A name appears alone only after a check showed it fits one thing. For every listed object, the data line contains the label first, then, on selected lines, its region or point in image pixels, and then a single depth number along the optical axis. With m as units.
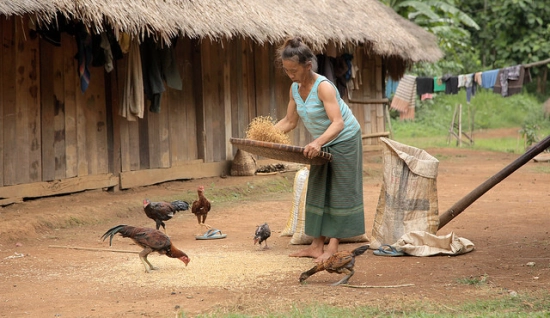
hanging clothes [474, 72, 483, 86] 19.42
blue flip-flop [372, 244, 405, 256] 6.18
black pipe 5.59
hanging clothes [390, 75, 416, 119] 20.56
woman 5.70
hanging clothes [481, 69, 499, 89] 18.97
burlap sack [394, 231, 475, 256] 6.15
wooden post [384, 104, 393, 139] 17.44
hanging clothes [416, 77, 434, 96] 20.41
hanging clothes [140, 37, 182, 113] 10.31
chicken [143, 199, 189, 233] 6.96
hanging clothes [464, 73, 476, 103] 19.67
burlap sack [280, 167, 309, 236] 6.98
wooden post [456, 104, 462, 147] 20.36
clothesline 18.52
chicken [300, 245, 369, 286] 4.95
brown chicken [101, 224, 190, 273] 5.48
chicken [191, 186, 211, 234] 7.50
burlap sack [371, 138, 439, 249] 6.30
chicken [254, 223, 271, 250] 6.36
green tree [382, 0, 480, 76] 20.25
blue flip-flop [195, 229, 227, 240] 7.32
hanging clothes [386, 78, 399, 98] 21.68
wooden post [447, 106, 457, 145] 20.92
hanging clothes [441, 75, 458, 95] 19.94
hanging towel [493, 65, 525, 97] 18.36
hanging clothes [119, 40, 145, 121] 9.92
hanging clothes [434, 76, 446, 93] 20.17
